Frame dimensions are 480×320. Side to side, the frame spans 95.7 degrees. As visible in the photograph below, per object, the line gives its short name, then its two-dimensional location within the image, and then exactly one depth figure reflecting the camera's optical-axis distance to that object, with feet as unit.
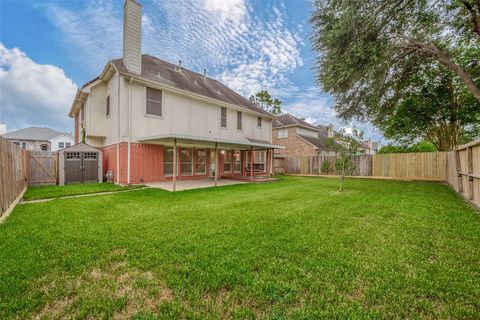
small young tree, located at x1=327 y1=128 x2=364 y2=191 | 32.73
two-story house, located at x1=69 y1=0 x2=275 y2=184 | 37.29
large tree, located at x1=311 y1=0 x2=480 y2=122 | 26.86
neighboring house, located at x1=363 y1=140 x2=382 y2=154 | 176.46
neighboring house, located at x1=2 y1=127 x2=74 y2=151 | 116.26
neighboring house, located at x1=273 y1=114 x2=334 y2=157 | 79.15
